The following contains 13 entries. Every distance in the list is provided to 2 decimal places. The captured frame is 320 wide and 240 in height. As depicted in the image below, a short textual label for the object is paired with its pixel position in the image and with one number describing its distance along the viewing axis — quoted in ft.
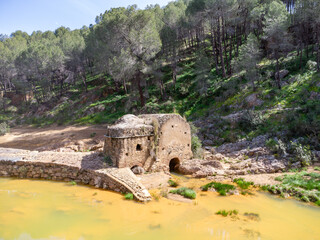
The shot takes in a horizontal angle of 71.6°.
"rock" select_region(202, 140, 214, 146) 61.72
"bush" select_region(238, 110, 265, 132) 60.08
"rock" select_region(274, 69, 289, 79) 76.02
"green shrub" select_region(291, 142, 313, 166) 44.78
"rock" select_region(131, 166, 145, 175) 41.50
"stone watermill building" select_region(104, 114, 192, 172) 40.06
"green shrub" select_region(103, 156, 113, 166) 40.17
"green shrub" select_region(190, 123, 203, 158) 51.96
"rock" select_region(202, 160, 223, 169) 47.73
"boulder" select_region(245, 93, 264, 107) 68.12
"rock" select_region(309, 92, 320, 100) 59.45
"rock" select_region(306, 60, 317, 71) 71.61
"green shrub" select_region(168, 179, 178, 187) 38.98
